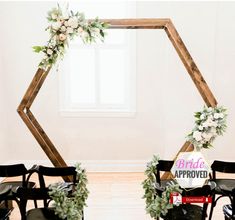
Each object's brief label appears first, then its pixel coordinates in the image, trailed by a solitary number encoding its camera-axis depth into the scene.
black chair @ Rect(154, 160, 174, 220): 3.22
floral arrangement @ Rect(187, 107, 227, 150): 2.92
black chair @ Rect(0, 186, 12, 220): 2.68
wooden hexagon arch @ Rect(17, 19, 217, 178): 3.64
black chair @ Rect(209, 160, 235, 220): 3.18
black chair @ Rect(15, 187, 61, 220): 2.35
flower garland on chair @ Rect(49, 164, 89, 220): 2.48
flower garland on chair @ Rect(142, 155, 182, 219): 2.64
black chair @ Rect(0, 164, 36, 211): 3.13
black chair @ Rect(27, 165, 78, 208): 3.01
